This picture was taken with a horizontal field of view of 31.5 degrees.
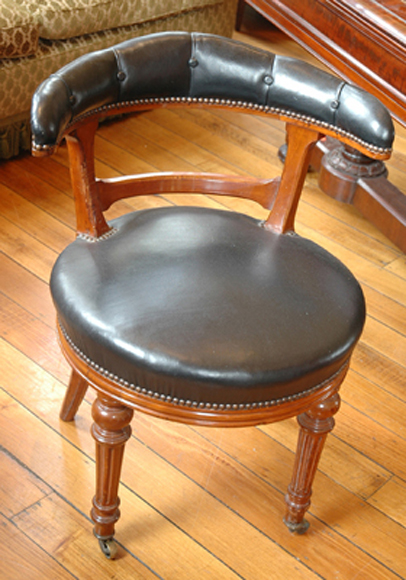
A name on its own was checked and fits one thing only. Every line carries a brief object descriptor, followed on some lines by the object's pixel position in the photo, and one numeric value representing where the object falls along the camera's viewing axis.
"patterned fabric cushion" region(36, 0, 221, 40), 2.36
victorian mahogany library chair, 1.06
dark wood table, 1.50
